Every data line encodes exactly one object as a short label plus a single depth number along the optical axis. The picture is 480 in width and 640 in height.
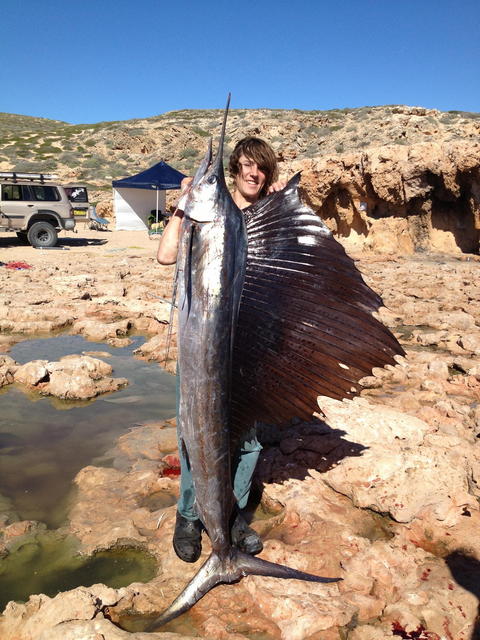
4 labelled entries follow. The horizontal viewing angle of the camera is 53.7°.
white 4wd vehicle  12.83
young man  1.83
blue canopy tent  18.34
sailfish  1.57
